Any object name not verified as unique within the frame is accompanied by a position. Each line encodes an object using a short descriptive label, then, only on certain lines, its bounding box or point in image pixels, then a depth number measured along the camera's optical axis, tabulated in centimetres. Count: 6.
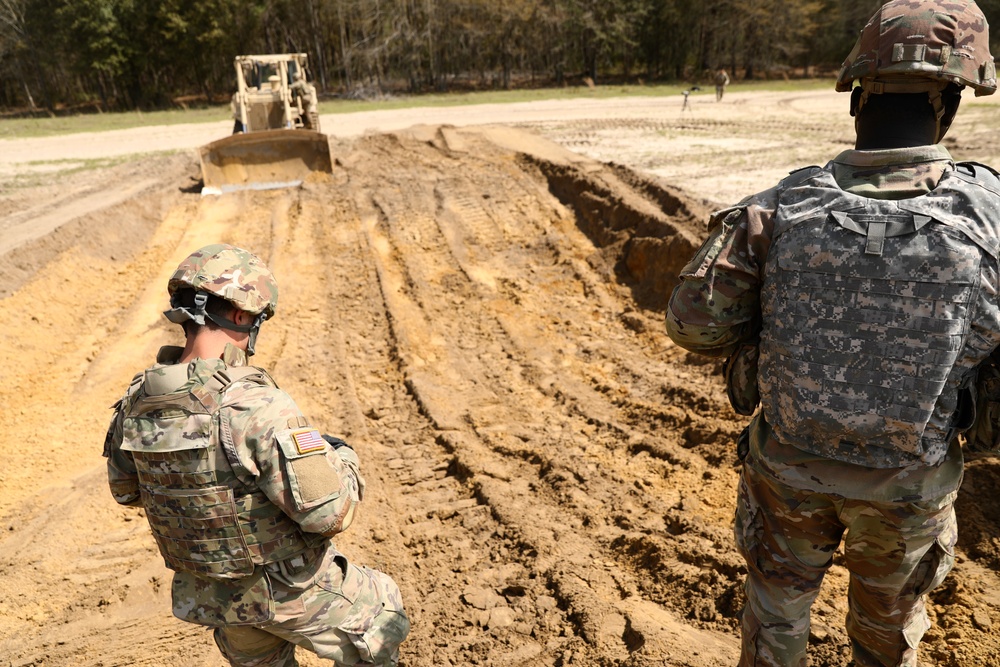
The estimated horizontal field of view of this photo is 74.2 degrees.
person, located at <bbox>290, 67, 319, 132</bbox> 1368
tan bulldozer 1120
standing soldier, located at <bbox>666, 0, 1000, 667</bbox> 182
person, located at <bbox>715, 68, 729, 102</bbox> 2243
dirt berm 328
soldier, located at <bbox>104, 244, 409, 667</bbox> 193
